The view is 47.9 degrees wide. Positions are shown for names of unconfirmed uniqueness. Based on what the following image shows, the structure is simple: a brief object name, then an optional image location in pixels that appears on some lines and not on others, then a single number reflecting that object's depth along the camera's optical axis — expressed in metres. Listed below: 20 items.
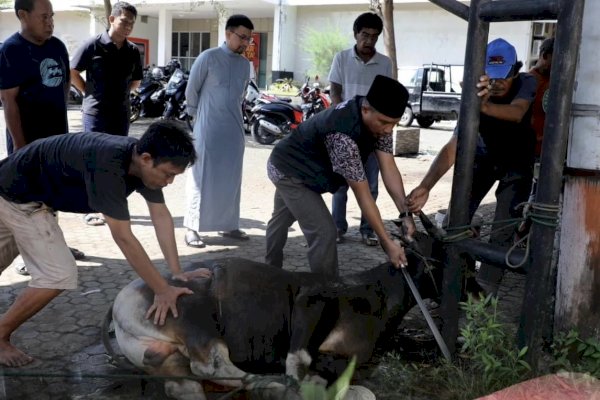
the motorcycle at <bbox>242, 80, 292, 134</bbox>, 14.70
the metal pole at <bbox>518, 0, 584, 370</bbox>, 2.94
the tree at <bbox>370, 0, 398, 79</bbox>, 10.77
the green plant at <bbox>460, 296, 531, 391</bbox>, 3.14
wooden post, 3.21
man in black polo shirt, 5.83
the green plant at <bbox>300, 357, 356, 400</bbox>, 2.75
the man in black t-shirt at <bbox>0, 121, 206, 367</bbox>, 3.08
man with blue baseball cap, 4.03
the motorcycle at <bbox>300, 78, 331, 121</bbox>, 16.02
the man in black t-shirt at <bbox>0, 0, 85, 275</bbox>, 4.62
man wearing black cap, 3.49
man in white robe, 5.82
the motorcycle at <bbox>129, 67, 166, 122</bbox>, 16.22
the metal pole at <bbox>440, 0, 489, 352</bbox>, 3.33
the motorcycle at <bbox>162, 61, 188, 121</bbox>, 15.23
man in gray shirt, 6.04
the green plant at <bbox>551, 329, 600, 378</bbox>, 3.21
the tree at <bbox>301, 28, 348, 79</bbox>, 25.73
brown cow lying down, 3.07
